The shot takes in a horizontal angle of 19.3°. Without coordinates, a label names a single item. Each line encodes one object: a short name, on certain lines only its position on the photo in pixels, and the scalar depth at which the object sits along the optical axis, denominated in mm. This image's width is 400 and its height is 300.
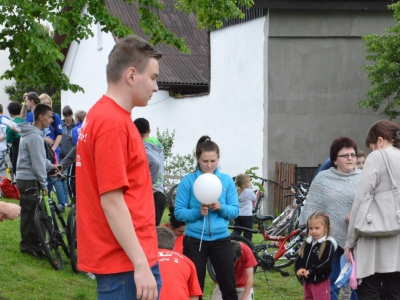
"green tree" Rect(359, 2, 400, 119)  25187
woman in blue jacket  10823
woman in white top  9866
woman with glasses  11674
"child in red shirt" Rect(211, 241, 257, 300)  11637
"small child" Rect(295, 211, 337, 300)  11477
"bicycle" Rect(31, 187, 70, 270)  15056
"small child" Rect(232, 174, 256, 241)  18326
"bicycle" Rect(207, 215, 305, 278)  16771
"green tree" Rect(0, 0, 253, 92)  13501
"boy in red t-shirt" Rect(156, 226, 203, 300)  7818
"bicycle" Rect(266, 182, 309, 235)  18943
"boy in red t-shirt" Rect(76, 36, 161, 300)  5328
